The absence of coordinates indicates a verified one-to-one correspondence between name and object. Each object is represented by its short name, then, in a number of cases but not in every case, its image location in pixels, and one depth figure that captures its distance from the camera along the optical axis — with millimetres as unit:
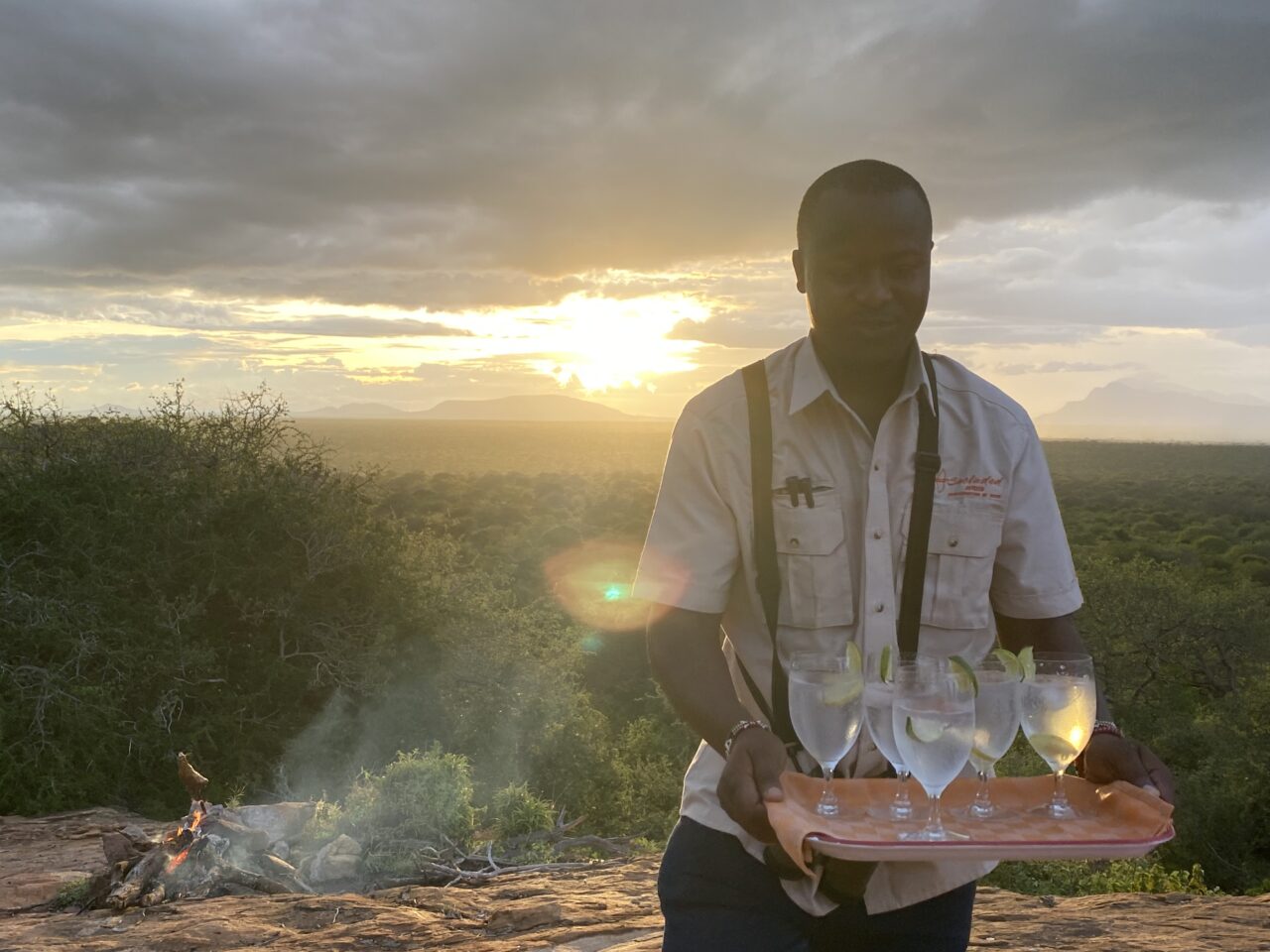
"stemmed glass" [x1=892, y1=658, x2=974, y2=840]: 1854
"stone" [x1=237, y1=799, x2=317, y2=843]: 7389
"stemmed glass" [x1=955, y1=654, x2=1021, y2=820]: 1972
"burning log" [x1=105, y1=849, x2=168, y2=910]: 6125
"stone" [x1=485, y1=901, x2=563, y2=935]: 5586
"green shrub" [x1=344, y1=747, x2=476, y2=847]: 7656
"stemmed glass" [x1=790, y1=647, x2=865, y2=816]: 1882
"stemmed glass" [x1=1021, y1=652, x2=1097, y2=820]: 2016
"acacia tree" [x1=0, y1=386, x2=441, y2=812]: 10523
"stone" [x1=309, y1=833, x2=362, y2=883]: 7121
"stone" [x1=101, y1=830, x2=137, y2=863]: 6692
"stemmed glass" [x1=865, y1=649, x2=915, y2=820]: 1914
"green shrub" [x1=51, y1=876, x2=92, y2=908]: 6340
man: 2074
